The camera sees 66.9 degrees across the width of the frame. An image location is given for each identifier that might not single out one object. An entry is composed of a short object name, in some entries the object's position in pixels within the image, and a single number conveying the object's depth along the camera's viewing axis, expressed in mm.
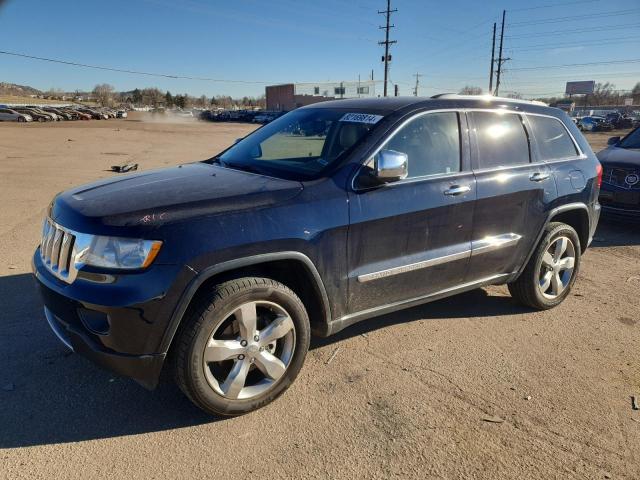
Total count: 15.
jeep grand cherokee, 2543
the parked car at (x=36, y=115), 50122
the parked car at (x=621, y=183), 7363
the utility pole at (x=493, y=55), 57938
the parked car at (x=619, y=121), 48500
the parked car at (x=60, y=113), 57031
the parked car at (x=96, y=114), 65406
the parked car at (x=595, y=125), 46188
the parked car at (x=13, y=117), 46875
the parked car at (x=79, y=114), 60750
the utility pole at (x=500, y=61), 57500
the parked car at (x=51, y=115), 52769
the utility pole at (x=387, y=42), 54000
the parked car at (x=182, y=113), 80438
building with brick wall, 86688
